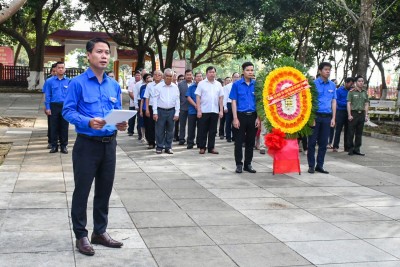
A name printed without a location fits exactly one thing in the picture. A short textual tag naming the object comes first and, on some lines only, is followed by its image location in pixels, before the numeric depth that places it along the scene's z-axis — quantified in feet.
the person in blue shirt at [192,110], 40.29
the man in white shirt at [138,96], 43.93
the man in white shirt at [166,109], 36.63
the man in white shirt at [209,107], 37.52
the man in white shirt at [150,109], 37.88
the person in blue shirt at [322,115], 30.63
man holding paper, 15.19
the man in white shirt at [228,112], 44.70
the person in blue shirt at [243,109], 29.76
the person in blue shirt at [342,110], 41.29
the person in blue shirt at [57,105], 34.68
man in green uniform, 39.50
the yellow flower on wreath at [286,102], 29.73
